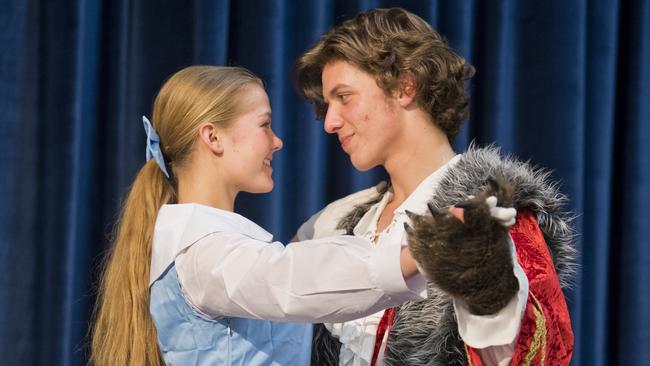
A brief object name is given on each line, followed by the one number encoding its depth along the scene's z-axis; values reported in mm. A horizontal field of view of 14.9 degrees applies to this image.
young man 3614
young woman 3721
